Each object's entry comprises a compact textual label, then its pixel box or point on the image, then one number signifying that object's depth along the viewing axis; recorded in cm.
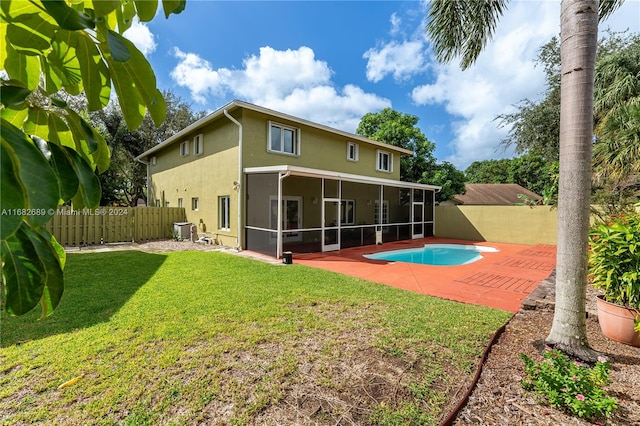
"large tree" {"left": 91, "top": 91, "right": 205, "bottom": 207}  2136
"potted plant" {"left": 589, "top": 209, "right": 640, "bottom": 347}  366
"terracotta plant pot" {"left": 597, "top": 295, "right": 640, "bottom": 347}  367
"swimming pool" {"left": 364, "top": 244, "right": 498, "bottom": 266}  1197
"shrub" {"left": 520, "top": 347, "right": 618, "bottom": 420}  243
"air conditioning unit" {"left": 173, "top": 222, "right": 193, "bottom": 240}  1459
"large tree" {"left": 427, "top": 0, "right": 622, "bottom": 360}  329
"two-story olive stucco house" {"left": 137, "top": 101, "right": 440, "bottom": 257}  1130
